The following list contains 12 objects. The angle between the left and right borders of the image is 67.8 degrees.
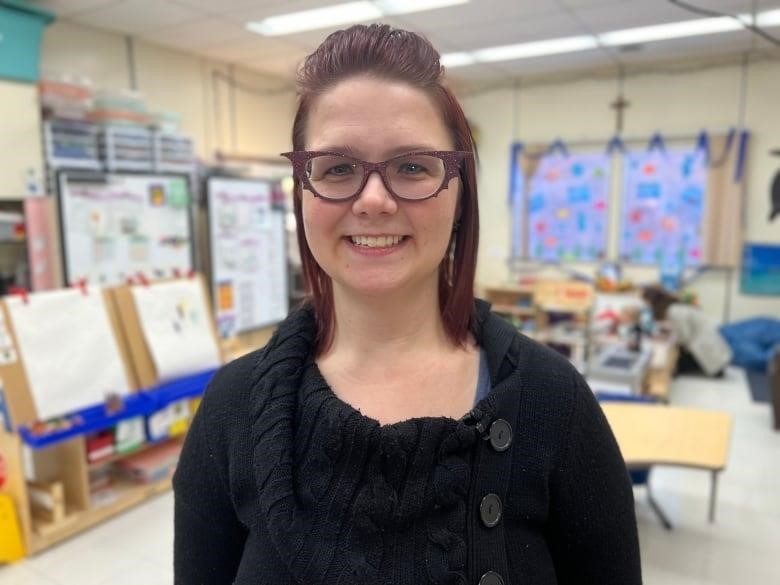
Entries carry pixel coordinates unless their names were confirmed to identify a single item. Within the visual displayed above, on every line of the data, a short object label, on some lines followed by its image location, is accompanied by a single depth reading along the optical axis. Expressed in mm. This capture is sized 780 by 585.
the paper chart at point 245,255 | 4977
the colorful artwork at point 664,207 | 5949
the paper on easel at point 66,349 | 2578
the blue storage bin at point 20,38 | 3459
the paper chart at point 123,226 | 3895
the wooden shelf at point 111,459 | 2829
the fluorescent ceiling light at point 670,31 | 4391
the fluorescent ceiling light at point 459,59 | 5280
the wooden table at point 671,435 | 2512
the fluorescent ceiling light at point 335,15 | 3889
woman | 778
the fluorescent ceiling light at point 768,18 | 4012
